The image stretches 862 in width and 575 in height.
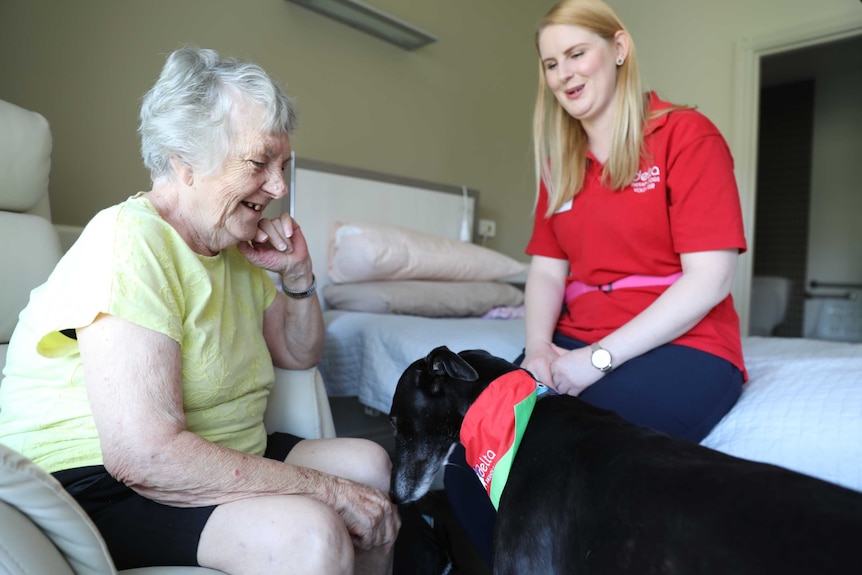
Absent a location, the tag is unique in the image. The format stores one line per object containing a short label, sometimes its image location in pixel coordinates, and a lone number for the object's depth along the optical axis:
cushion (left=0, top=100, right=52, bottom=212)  1.26
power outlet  3.57
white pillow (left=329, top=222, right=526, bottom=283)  2.33
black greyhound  0.59
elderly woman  0.79
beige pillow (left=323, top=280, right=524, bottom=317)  2.21
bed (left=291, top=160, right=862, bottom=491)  1.01
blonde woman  1.14
